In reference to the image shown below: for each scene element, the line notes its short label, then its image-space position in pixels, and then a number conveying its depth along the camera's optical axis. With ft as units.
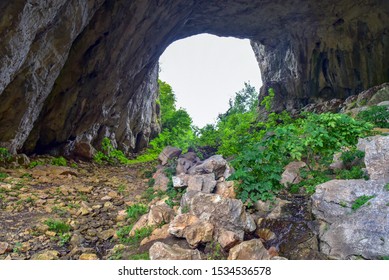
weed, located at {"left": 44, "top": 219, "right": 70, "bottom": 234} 14.68
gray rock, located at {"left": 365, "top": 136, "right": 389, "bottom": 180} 14.34
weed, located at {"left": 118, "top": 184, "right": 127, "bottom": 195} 22.50
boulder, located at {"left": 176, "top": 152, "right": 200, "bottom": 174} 25.02
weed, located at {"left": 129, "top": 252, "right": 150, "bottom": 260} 12.06
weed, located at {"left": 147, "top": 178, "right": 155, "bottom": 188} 24.37
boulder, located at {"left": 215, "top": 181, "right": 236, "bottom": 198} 16.73
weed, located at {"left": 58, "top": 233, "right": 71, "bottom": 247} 13.48
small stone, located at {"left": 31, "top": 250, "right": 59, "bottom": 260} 12.02
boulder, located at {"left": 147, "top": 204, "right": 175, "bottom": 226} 14.85
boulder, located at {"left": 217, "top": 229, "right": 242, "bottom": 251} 12.09
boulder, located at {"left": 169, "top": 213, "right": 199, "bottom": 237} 13.09
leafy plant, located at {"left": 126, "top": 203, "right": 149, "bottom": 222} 16.88
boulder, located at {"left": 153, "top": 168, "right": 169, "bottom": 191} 22.13
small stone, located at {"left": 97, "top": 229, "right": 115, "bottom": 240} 14.57
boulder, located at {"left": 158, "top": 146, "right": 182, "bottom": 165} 31.27
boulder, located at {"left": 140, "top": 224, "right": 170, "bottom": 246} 13.57
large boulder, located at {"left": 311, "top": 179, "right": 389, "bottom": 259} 10.97
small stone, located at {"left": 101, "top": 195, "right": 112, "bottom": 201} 20.44
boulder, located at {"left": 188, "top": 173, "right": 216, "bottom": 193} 17.75
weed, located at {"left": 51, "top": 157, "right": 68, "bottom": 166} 30.53
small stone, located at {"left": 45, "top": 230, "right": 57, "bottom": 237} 14.11
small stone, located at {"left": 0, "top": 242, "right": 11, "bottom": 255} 12.16
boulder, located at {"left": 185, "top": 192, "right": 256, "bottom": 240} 13.56
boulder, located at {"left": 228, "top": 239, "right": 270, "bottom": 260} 11.25
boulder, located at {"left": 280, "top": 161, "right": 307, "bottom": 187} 19.03
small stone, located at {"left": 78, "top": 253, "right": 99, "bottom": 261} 12.34
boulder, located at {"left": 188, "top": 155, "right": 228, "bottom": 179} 21.15
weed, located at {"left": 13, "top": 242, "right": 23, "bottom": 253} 12.45
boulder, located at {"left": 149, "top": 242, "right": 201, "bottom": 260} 11.19
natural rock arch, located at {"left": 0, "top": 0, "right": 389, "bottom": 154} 24.49
